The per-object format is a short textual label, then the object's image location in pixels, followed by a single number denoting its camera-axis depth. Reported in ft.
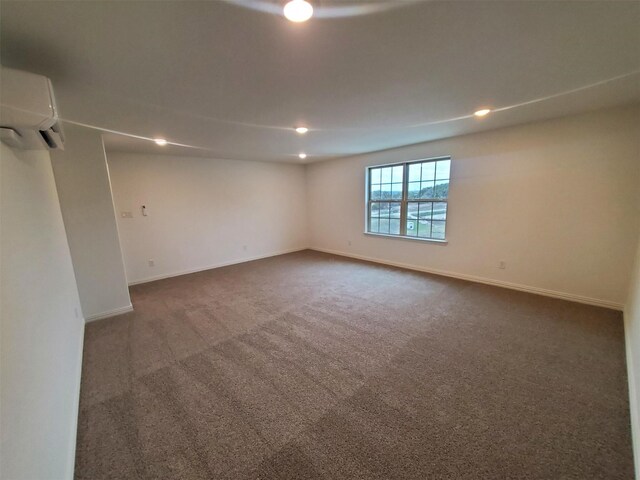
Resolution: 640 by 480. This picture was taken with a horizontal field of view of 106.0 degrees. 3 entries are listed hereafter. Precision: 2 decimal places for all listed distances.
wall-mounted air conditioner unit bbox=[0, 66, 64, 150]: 4.06
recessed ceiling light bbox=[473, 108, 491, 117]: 8.34
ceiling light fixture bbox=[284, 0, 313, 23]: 3.54
